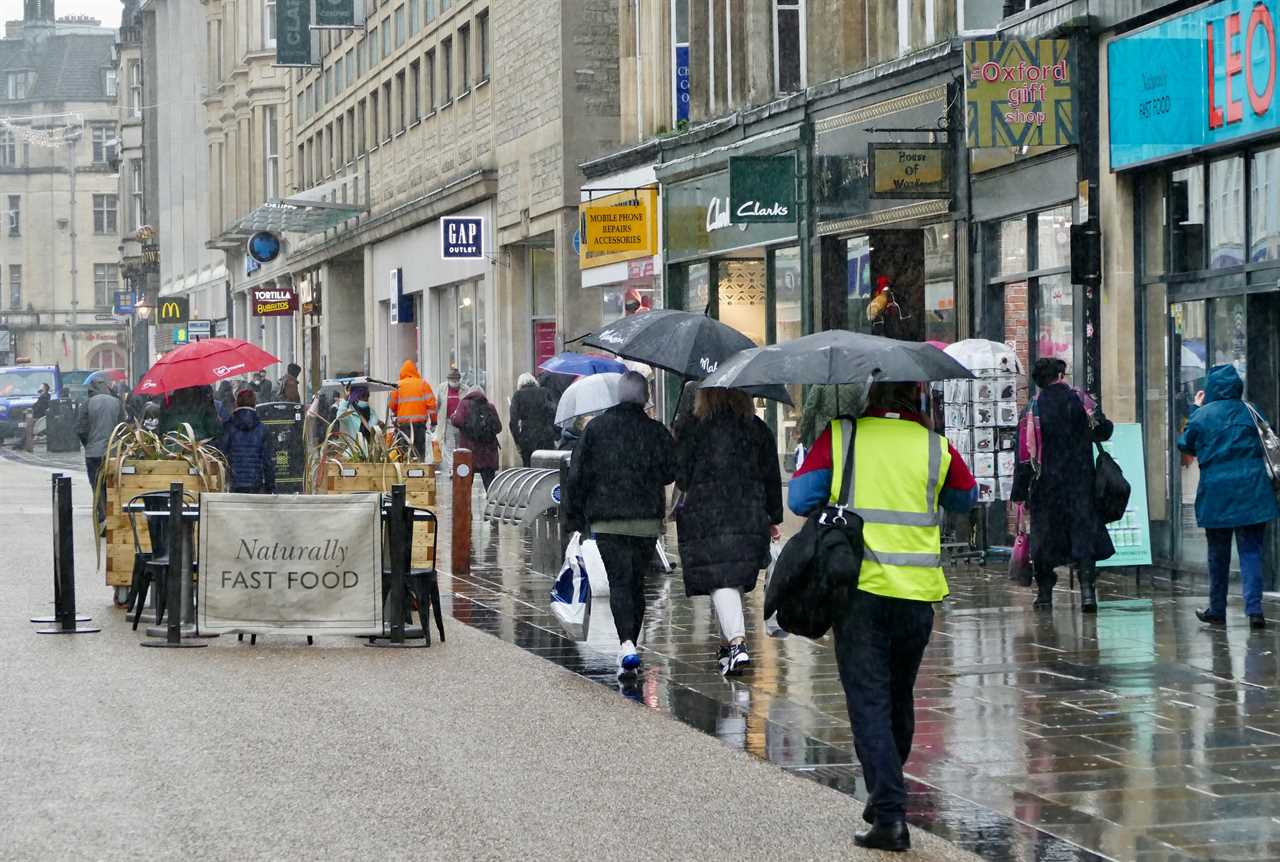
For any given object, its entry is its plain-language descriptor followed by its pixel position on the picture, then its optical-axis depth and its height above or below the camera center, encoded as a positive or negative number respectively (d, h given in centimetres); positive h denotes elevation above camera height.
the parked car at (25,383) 6219 +89
